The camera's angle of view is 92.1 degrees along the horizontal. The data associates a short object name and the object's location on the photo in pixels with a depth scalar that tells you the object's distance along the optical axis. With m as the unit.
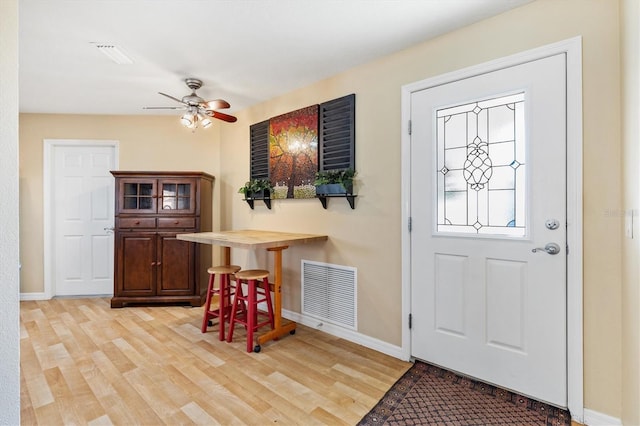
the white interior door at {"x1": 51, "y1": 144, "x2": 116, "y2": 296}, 4.23
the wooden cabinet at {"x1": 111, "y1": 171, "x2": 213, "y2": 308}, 3.77
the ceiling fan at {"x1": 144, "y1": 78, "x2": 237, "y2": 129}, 2.93
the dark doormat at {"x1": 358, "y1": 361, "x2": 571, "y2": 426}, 1.77
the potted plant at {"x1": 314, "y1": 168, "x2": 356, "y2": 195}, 2.72
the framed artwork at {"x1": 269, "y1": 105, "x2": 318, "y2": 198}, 3.11
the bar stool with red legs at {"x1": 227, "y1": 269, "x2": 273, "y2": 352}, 2.61
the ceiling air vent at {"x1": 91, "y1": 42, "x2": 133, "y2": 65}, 2.44
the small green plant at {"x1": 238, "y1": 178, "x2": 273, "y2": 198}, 3.52
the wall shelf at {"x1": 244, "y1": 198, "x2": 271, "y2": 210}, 3.55
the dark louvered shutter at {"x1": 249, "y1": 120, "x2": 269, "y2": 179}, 3.63
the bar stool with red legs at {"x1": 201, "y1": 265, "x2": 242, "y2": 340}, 2.87
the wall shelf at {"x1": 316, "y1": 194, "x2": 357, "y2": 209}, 2.74
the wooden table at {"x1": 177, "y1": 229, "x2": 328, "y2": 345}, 2.52
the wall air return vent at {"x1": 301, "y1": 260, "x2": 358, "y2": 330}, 2.83
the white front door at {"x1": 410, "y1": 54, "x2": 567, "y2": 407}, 1.85
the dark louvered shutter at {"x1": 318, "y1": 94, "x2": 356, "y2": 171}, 2.80
